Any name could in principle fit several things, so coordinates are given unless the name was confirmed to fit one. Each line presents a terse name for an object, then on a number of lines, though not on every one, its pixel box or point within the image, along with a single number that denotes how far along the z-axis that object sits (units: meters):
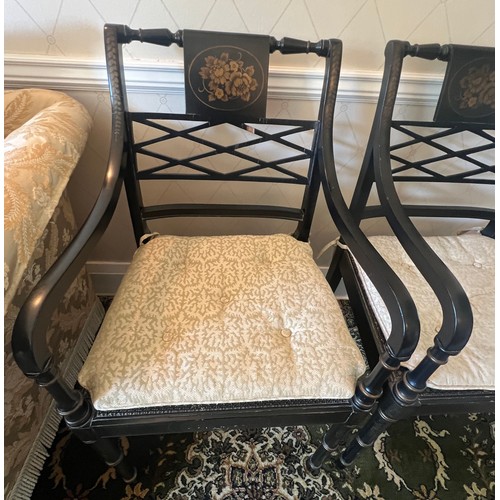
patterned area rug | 0.91
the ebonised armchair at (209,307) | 0.62
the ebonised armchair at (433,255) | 0.63
